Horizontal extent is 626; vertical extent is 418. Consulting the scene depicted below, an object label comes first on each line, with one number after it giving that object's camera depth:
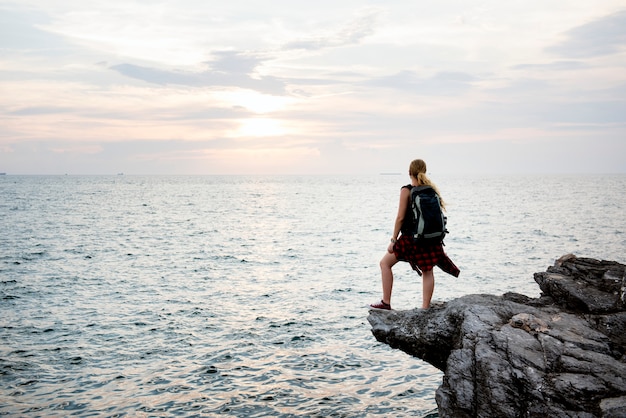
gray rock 7.09
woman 9.89
